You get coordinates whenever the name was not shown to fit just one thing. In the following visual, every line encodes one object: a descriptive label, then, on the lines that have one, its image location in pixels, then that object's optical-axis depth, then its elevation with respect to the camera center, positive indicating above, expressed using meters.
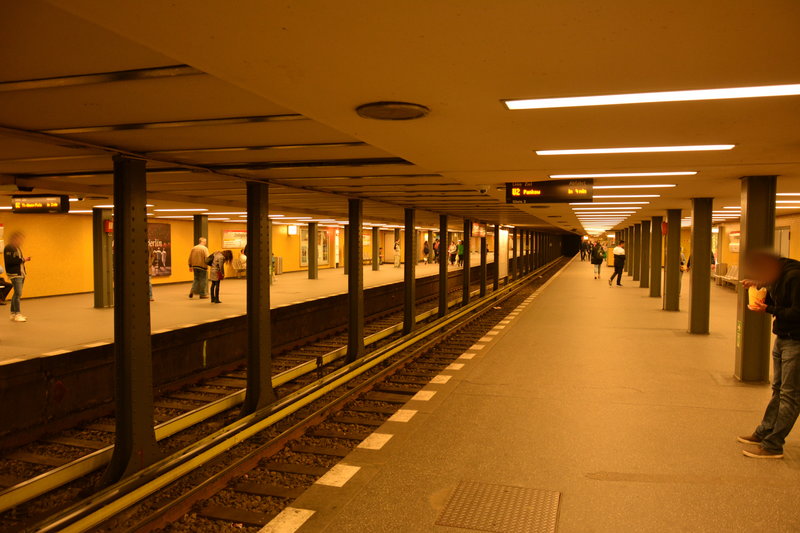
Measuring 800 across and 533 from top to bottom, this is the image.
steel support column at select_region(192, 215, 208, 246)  18.41 +0.47
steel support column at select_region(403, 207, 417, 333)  12.50 -0.89
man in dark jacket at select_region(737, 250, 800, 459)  4.42 -0.80
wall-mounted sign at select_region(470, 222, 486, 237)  19.05 +0.43
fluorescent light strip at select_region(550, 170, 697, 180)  6.88 +0.88
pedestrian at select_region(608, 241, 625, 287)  21.72 -0.63
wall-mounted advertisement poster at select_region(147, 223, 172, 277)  19.97 -0.26
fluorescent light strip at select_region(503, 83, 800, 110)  2.97 +0.83
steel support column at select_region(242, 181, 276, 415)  6.84 -0.79
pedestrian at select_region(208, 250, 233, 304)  14.26 -0.78
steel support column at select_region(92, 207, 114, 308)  13.53 -0.44
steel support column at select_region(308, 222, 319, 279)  23.25 -0.47
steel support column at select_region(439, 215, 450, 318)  14.44 -0.64
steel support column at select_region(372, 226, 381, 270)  29.98 -0.52
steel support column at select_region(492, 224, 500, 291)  20.32 -0.52
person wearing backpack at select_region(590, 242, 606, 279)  26.73 -0.63
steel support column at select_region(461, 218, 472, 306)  16.68 -0.99
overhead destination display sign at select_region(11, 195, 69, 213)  8.97 +0.57
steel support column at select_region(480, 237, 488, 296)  19.64 -1.15
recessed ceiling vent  3.36 +0.82
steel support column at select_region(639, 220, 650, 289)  20.20 -0.51
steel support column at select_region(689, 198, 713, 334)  10.43 -0.44
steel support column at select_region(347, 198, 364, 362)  9.62 -0.74
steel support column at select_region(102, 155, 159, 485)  4.82 -0.71
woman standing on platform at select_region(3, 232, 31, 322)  10.68 -0.55
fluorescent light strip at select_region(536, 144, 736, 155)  4.82 +0.85
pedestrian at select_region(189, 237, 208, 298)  14.90 -0.73
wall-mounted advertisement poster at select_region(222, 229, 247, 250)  23.33 +0.06
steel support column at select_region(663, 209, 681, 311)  14.10 -0.57
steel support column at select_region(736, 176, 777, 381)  6.80 -0.02
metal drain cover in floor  3.55 -1.82
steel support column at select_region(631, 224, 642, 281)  24.45 -0.35
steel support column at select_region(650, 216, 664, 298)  17.55 -0.30
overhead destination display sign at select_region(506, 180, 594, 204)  7.71 +0.72
